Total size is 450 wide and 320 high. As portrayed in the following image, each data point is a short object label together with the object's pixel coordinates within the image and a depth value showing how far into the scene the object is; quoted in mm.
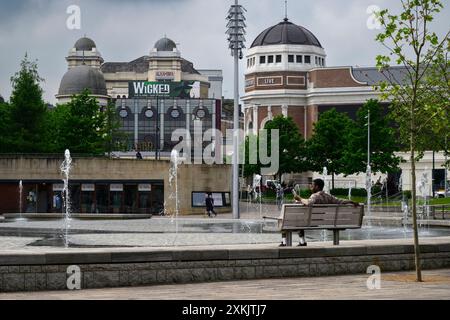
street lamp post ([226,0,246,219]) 47156
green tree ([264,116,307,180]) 92250
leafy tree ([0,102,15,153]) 68106
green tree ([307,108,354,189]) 88438
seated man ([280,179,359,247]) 17650
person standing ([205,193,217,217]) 51156
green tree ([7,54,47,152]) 68331
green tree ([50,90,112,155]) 75500
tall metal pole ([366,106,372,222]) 74938
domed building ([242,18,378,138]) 126625
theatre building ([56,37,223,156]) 167375
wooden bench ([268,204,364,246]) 17125
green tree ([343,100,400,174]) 82438
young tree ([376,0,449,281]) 16984
